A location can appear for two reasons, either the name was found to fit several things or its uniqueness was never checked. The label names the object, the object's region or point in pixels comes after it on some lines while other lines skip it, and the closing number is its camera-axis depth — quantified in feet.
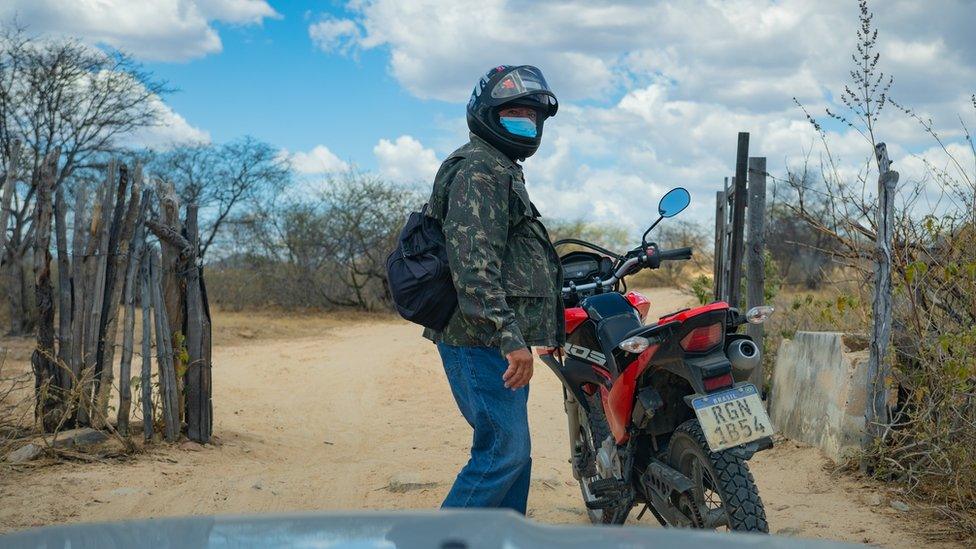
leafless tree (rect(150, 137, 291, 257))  76.74
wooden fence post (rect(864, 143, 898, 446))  19.44
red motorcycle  13.14
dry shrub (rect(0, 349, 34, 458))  21.38
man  12.19
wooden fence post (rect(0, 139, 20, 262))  22.07
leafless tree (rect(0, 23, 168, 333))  54.39
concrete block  21.11
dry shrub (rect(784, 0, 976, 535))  17.53
